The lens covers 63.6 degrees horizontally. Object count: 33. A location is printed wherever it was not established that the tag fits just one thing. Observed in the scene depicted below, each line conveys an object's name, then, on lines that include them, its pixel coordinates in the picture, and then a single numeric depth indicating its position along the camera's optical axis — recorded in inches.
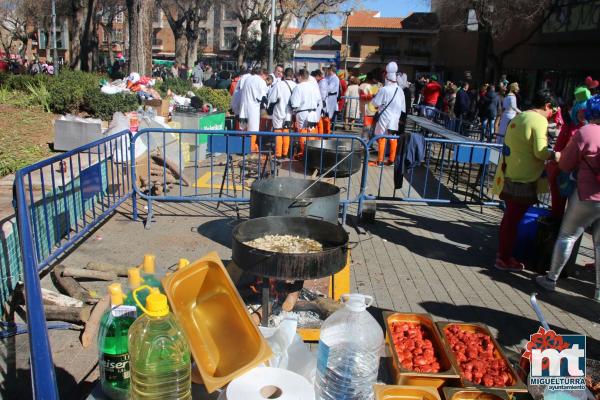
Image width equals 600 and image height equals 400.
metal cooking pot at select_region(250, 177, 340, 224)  203.8
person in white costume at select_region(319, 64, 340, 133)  604.2
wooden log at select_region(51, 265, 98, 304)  178.1
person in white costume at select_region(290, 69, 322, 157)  456.4
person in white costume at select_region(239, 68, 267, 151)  461.7
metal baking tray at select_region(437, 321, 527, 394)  101.1
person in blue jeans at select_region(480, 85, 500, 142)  573.5
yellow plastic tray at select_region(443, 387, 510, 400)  97.8
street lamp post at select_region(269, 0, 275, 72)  867.1
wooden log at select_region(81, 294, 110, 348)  153.1
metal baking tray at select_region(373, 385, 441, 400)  91.1
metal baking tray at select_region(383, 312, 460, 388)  102.6
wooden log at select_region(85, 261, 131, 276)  201.8
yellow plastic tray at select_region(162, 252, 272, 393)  88.0
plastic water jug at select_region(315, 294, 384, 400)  92.0
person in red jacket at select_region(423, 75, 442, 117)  692.7
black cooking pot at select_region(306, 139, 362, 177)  348.5
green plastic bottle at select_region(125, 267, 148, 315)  88.9
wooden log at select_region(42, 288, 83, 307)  169.5
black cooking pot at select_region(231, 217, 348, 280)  131.8
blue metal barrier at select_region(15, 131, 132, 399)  68.6
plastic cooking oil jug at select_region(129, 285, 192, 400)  77.5
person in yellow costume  203.0
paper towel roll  77.8
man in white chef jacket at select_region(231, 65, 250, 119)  478.7
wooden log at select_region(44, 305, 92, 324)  162.1
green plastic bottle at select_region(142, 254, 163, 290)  95.5
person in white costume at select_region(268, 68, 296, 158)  462.9
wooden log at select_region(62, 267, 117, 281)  193.5
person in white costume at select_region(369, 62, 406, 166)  437.1
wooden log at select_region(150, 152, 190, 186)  365.4
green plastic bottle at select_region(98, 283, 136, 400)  83.9
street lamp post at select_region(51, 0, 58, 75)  1192.2
